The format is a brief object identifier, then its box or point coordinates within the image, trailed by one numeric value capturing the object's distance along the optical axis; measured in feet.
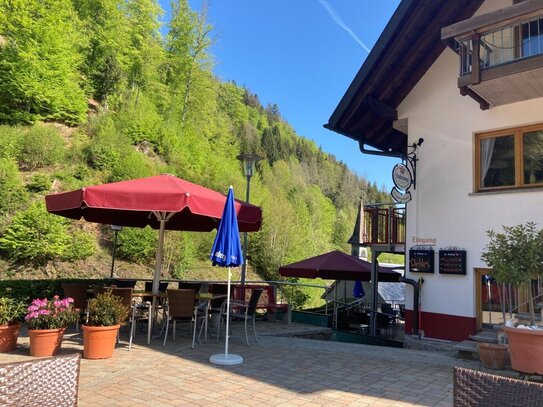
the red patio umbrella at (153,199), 19.56
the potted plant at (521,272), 16.52
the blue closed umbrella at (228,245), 19.16
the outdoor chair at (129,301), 20.92
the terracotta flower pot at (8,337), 18.72
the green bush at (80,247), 56.95
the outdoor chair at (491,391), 6.55
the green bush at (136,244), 64.23
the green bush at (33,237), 51.85
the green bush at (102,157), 73.15
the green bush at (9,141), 63.36
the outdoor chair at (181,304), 21.72
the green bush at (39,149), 66.28
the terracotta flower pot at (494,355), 19.04
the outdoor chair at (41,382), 6.88
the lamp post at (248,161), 38.67
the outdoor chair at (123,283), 30.57
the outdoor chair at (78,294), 23.03
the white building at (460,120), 23.11
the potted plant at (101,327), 18.31
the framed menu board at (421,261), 27.40
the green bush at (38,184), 62.54
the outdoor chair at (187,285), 29.63
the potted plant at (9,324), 18.76
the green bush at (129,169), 71.51
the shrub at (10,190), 56.23
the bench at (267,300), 34.81
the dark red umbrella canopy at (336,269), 34.17
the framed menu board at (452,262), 25.93
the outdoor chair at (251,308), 23.40
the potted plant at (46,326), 18.03
